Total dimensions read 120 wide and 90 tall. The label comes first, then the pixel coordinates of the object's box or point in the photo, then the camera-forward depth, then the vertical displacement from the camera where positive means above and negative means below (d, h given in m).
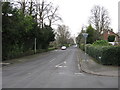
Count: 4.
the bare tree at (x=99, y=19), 48.55 +7.07
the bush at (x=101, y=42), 25.32 -0.11
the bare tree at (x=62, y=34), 74.20 +3.71
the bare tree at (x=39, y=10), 30.55 +7.20
